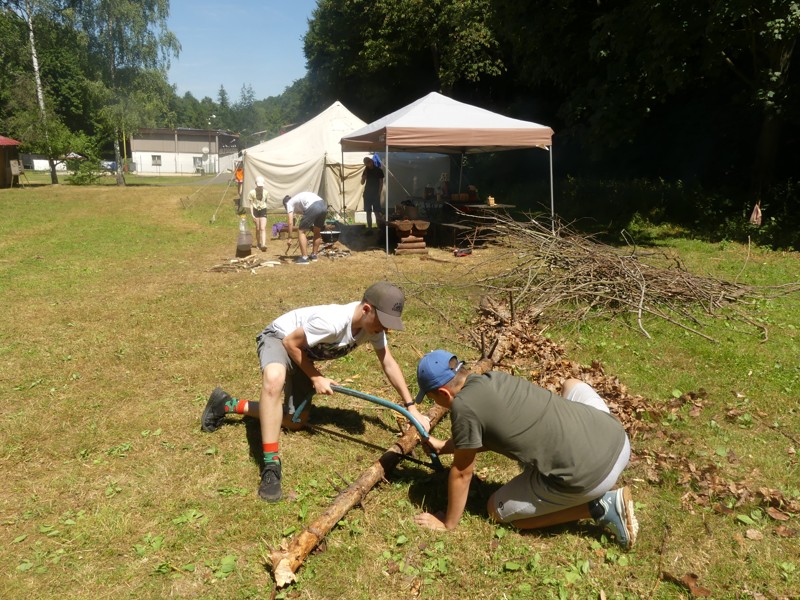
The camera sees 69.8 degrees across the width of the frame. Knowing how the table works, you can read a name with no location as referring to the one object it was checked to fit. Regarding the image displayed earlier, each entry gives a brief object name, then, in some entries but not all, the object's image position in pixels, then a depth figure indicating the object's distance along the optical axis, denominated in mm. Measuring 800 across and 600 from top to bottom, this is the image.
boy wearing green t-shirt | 2840
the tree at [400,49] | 24344
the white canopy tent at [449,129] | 11234
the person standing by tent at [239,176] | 19750
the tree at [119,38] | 31219
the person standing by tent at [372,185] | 14940
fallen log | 2809
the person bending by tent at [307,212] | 10922
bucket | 11531
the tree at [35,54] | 30203
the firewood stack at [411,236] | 12305
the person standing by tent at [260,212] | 12562
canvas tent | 18547
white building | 65688
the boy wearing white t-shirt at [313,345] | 3461
